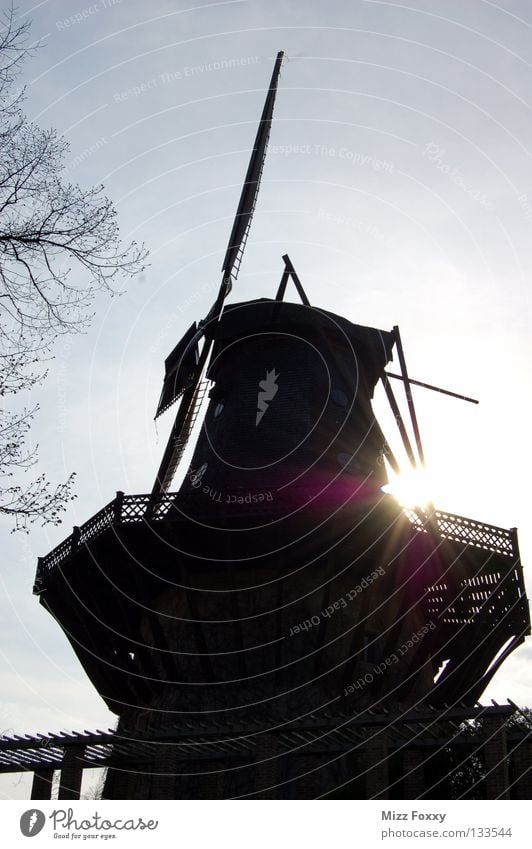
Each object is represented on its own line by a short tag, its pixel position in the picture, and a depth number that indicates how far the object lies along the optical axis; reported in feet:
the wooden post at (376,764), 52.70
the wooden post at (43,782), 60.23
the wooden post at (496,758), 49.83
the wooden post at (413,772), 56.85
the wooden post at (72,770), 56.13
